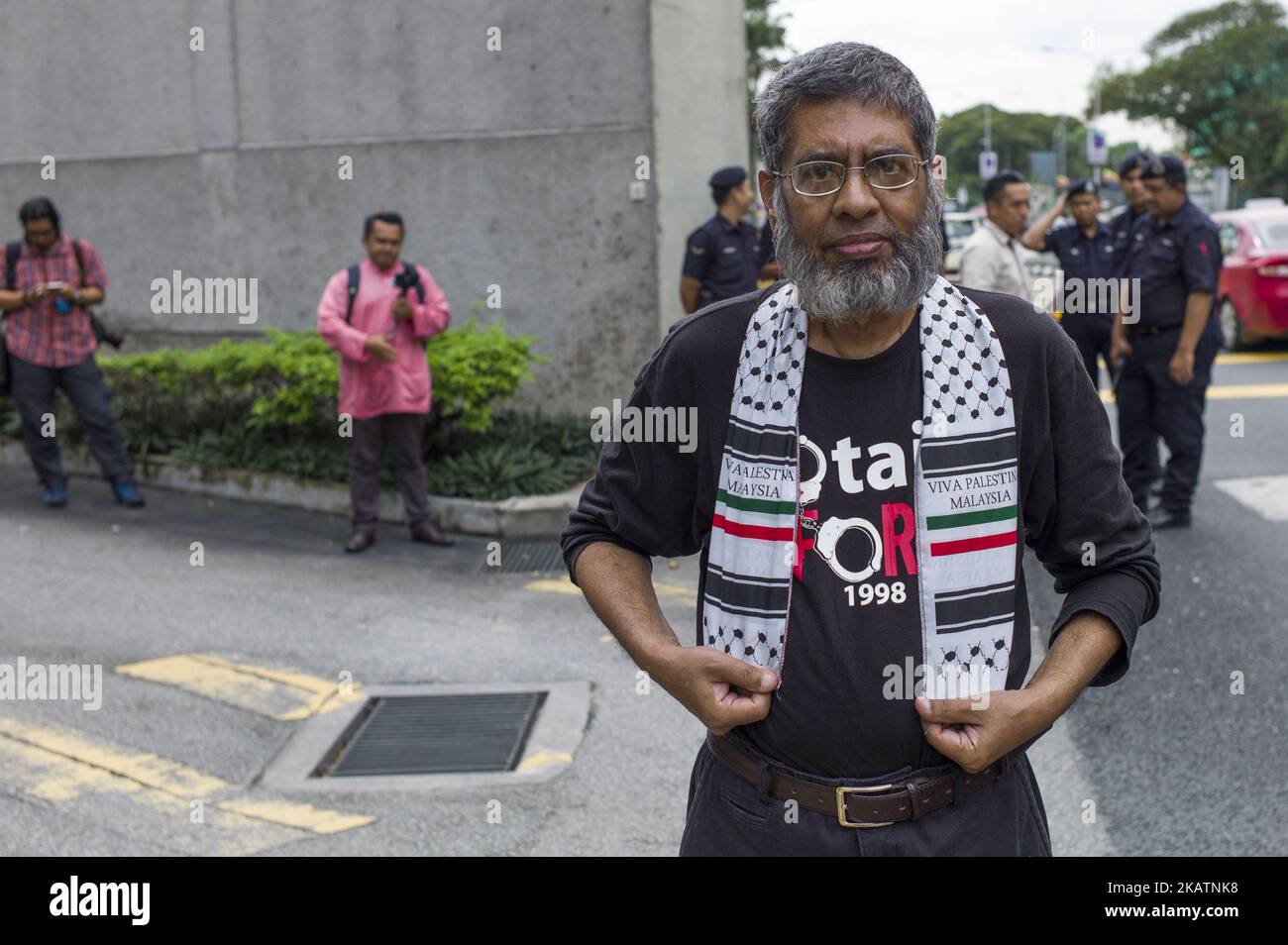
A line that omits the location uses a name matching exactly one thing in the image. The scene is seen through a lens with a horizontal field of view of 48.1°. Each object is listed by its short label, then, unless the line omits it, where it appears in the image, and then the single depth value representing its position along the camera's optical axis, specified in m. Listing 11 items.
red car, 15.83
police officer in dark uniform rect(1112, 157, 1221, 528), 7.94
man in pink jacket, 8.26
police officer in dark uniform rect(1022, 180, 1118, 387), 8.84
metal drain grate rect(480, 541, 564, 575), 8.02
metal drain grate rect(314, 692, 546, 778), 5.18
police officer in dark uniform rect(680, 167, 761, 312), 9.11
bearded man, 2.11
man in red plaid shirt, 9.30
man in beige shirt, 8.04
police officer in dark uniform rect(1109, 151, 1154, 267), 8.72
